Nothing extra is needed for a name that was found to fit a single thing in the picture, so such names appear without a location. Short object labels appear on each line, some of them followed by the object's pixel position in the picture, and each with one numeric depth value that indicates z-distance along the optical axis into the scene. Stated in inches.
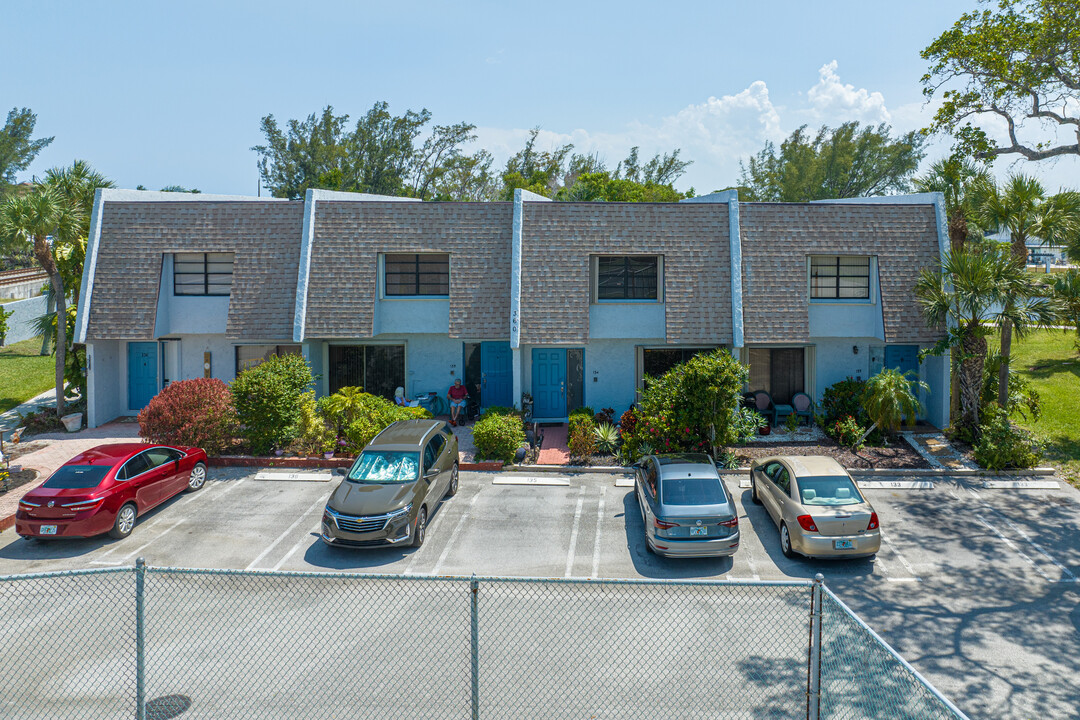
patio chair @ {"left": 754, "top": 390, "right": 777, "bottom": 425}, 868.0
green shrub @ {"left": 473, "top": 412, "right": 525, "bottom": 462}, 730.2
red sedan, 526.0
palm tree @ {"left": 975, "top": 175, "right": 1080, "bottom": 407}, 755.4
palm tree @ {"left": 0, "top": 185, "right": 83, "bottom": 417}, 820.6
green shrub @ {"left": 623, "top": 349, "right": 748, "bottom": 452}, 686.5
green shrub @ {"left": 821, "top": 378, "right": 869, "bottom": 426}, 806.5
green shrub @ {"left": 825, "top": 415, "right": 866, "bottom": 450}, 765.3
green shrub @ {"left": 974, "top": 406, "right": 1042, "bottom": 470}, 700.7
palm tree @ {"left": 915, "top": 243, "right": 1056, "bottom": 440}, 727.7
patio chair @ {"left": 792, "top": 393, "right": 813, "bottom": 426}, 865.5
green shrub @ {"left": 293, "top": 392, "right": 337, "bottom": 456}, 756.6
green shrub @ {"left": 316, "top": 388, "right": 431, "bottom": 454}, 731.4
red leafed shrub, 714.2
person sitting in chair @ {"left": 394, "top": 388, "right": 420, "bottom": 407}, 877.2
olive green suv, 517.7
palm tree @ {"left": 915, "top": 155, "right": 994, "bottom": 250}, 812.0
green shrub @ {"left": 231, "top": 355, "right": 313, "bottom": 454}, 732.7
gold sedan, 500.4
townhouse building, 837.2
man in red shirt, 868.0
